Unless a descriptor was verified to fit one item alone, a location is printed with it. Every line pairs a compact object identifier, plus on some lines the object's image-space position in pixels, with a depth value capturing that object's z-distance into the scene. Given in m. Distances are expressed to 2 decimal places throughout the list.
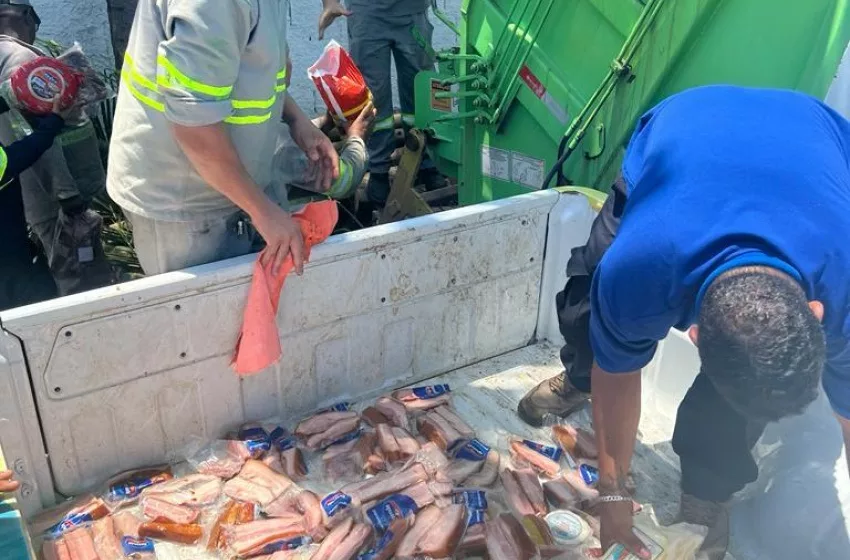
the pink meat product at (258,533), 2.38
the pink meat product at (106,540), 2.35
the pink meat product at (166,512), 2.46
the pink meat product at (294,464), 2.71
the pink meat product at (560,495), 2.67
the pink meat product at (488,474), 2.74
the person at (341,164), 2.85
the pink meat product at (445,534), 2.38
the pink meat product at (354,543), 2.35
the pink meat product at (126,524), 2.42
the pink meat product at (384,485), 2.59
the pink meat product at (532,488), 2.64
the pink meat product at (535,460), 2.84
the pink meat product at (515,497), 2.61
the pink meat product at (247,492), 2.58
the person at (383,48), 4.67
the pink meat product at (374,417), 2.95
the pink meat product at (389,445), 2.80
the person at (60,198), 3.61
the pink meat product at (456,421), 2.90
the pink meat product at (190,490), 2.56
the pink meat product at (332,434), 2.83
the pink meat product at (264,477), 2.64
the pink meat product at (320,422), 2.86
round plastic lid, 2.52
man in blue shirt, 1.63
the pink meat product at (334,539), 2.35
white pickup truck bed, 2.40
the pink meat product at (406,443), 2.79
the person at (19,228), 3.14
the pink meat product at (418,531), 2.38
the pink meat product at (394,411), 2.95
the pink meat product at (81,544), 2.32
